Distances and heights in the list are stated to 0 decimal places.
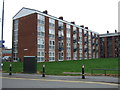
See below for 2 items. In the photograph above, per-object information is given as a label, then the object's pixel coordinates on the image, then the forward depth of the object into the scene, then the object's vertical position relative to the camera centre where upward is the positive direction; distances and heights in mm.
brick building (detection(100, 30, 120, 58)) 86312 +5565
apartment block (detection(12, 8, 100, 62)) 47625 +5810
